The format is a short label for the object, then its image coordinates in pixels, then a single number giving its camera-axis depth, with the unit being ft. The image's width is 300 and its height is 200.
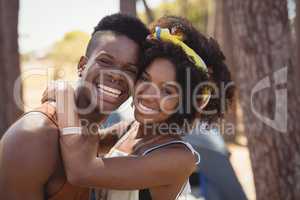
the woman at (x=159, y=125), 5.92
